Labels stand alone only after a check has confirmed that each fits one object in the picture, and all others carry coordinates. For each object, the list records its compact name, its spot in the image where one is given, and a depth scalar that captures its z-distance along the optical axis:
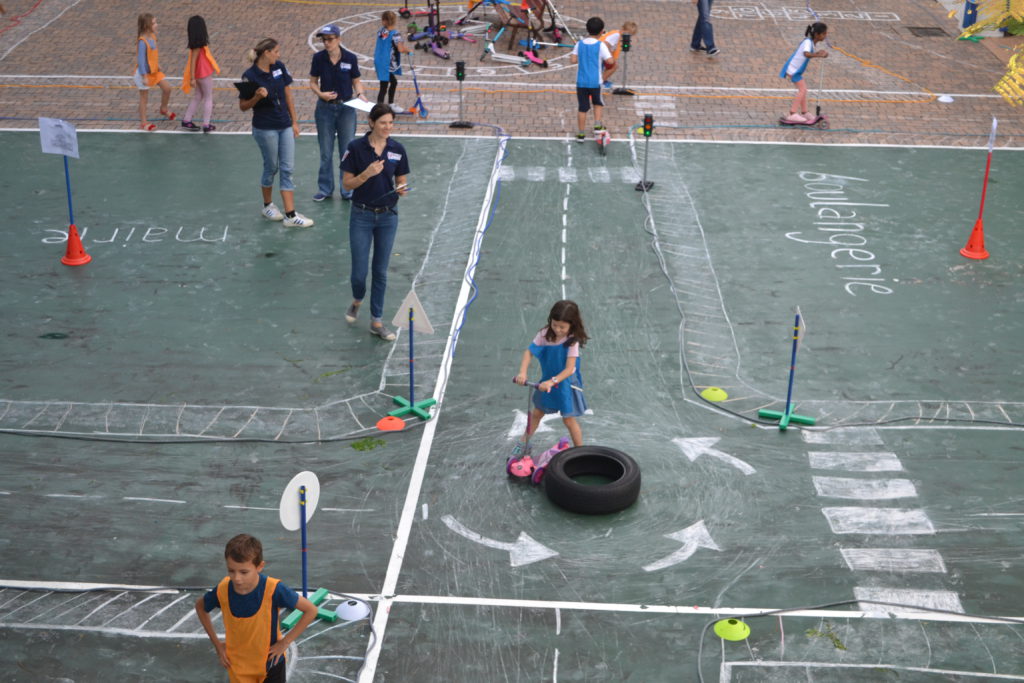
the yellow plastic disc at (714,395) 10.88
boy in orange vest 6.24
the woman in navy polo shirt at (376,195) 11.09
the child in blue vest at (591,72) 17.30
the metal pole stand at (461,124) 18.44
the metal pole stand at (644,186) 15.82
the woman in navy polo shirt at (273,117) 13.63
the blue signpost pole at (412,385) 10.26
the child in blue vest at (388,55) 17.78
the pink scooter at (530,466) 9.54
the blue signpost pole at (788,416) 10.30
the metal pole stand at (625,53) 19.52
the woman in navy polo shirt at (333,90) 14.41
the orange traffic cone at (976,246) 13.94
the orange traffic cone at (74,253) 13.38
